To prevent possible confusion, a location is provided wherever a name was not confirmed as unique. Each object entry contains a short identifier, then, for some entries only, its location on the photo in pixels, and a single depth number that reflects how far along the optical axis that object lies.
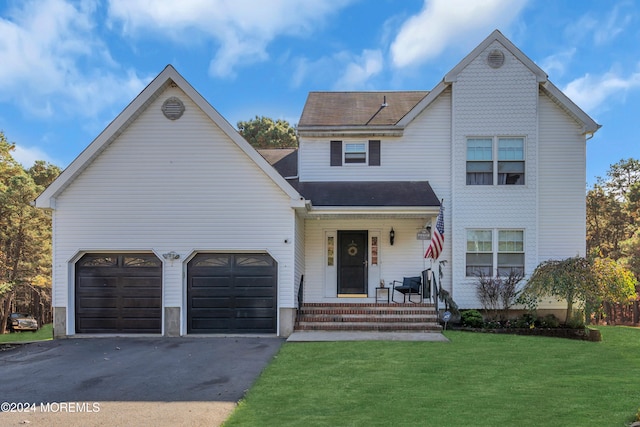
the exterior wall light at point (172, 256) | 12.16
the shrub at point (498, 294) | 13.38
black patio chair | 13.68
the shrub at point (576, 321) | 12.67
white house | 12.19
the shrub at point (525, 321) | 12.81
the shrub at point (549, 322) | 12.80
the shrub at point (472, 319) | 12.73
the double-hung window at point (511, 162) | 14.20
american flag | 12.38
